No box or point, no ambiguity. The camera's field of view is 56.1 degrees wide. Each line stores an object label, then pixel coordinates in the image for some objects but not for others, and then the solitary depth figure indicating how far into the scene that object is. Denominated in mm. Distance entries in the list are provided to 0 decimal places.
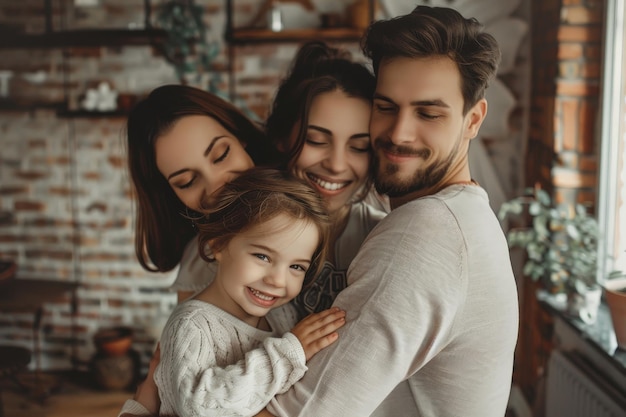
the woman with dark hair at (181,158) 1459
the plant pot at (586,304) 2572
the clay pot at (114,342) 4191
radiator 2109
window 2729
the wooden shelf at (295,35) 3861
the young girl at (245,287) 1169
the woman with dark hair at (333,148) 1441
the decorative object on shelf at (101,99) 4230
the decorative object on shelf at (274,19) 3998
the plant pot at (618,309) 2137
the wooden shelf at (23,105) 4391
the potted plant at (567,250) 2582
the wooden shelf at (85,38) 4090
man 1050
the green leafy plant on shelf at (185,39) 4102
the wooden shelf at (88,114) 4184
